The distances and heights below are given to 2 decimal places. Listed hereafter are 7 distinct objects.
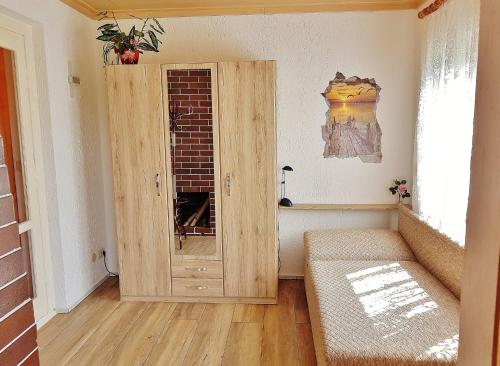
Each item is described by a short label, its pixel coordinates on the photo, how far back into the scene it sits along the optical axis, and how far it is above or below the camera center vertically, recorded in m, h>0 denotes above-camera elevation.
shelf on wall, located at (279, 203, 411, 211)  3.32 -0.56
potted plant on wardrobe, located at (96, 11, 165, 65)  2.93 +0.79
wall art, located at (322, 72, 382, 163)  3.25 +0.20
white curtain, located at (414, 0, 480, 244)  2.19 +0.17
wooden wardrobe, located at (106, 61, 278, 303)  2.89 -0.28
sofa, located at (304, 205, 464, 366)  1.68 -0.89
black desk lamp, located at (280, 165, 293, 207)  3.28 -0.43
